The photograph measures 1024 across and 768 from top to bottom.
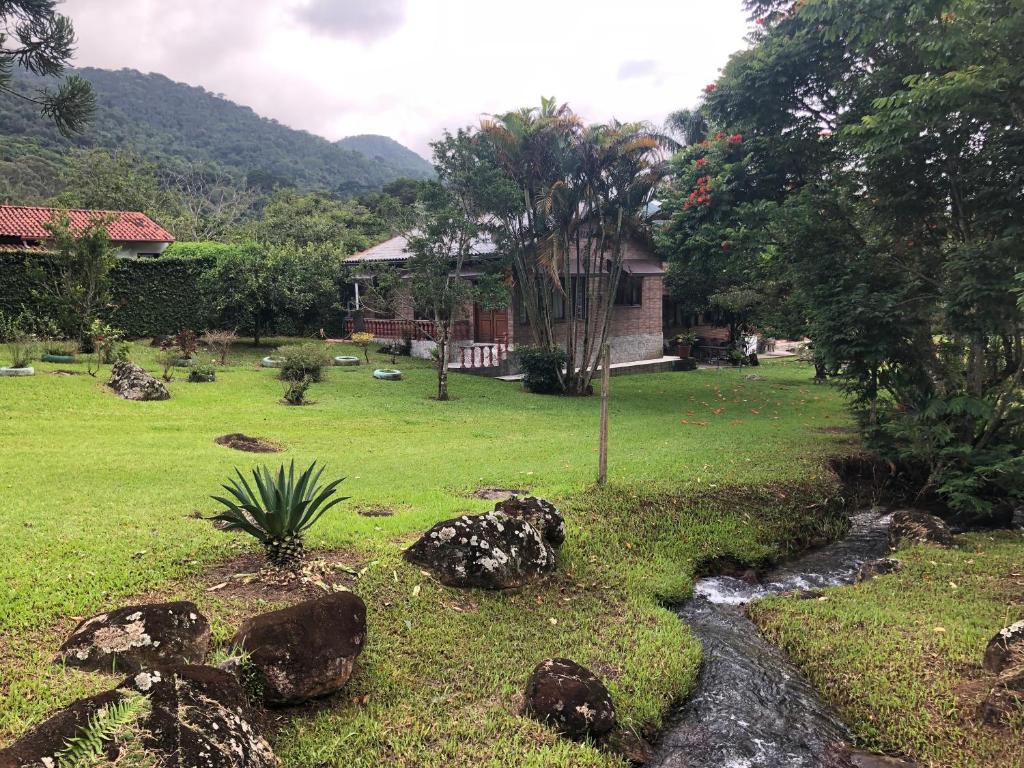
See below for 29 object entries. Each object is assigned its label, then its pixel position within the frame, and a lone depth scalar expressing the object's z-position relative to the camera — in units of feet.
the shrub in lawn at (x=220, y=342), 63.07
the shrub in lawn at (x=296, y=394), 47.58
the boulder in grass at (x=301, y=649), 13.01
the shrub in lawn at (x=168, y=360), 51.75
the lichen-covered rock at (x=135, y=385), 44.29
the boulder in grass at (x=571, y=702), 13.75
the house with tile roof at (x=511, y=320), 72.33
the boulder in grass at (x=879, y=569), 23.32
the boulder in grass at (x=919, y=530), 26.14
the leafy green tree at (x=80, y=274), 55.52
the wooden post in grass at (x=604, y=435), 27.71
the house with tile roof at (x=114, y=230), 86.17
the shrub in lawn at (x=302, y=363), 56.29
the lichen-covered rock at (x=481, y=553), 19.31
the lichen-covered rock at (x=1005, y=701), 14.08
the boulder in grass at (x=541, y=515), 21.90
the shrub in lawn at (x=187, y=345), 60.13
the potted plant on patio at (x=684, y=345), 91.35
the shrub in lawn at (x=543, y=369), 61.57
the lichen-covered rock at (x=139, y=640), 12.76
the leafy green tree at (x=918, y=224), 26.35
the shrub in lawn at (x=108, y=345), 53.47
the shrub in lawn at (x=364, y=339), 73.57
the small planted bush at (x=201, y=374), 52.31
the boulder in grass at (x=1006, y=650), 15.23
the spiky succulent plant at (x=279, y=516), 17.51
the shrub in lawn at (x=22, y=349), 47.16
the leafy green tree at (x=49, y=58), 36.94
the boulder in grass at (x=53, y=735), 8.14
